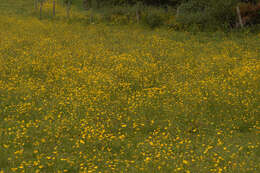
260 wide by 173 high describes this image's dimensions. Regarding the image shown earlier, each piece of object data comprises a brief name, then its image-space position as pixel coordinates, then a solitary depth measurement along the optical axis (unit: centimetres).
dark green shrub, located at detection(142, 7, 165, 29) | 2611
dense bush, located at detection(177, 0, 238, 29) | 2245
